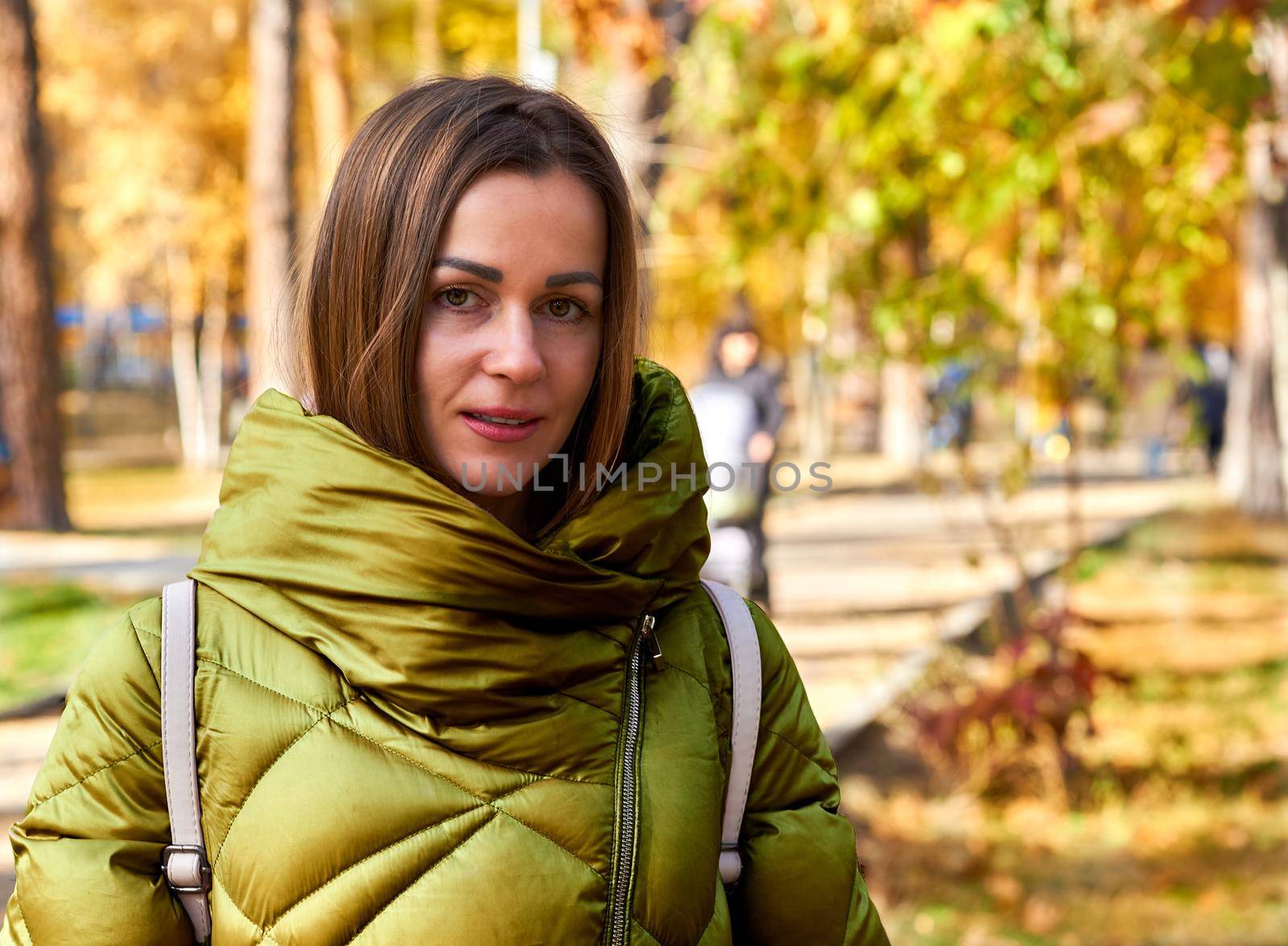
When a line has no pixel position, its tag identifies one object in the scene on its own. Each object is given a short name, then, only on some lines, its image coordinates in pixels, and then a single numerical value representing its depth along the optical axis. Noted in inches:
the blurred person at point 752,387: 330.6
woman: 56.1
